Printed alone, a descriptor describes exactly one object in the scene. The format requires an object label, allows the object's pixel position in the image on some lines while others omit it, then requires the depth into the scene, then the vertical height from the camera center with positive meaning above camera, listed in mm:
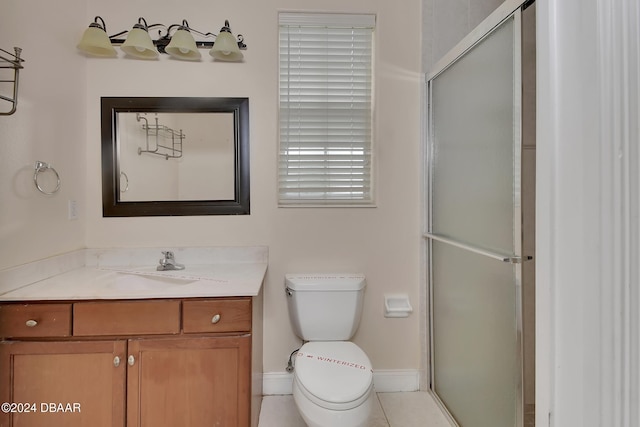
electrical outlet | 1843 -2
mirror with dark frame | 1979 +311
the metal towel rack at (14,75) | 1288 +531
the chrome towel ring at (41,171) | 1579 +179
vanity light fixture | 1786 +886
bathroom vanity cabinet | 1359 -618
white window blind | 2027 +594
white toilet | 1342 -697
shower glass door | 1307 -104
